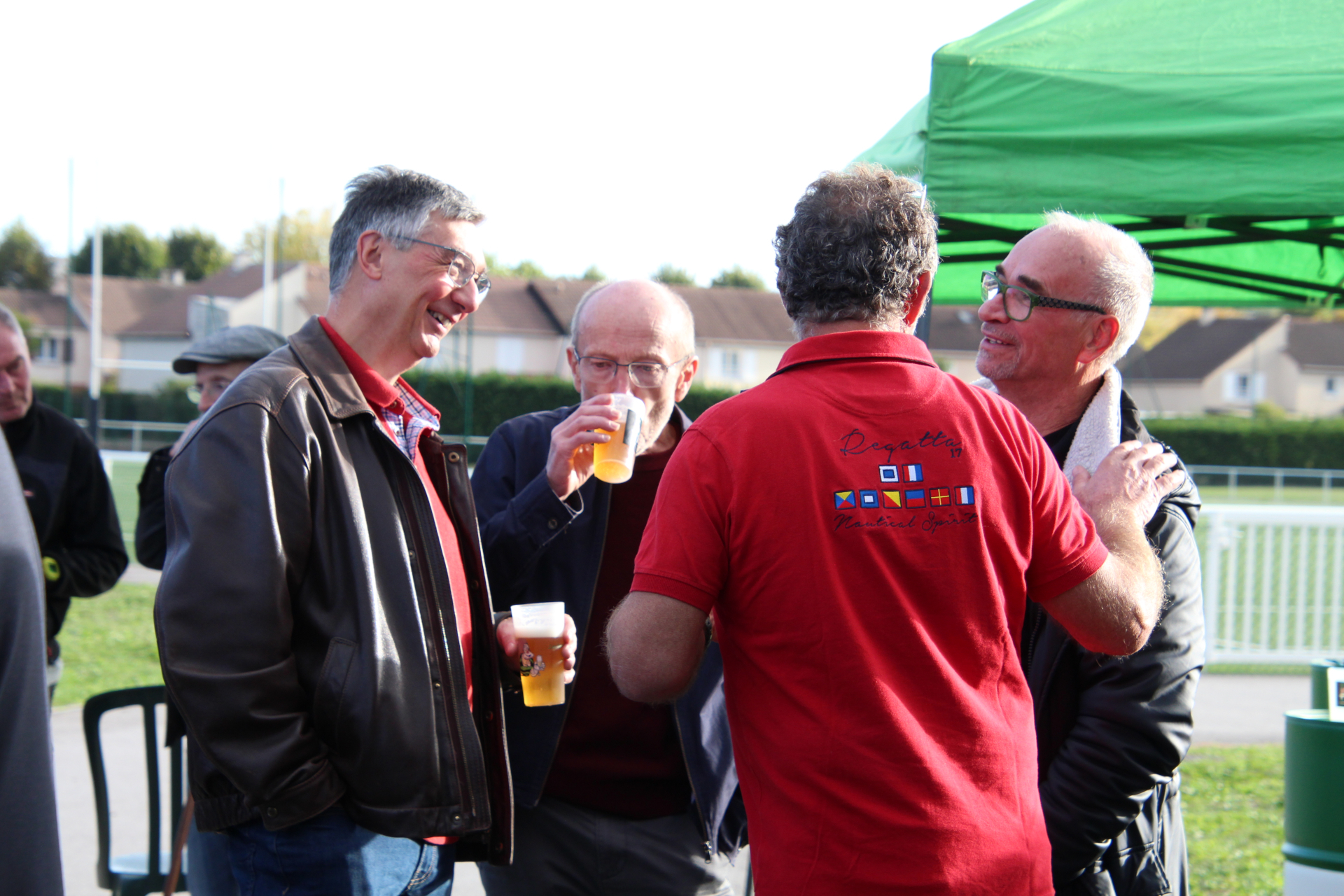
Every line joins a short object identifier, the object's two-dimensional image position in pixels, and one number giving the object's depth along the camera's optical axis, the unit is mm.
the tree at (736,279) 70375
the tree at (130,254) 80188
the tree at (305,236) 65938
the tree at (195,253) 81125
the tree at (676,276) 49375
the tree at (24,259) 68312
